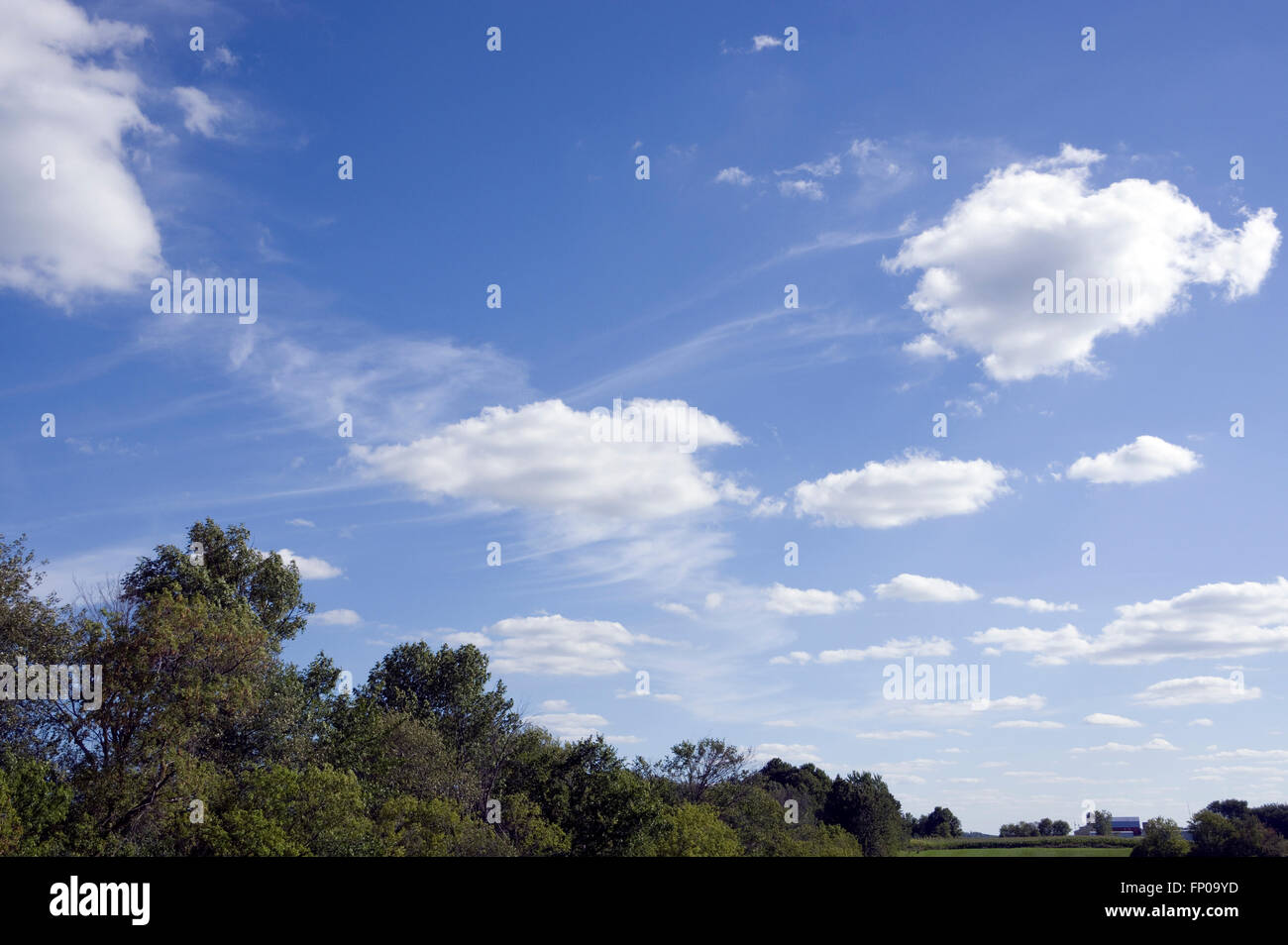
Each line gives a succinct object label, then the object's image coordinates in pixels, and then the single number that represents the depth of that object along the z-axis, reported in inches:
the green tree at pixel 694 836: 2541.8
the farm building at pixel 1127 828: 4974.4
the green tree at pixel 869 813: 4975.4
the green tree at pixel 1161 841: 3708.2
